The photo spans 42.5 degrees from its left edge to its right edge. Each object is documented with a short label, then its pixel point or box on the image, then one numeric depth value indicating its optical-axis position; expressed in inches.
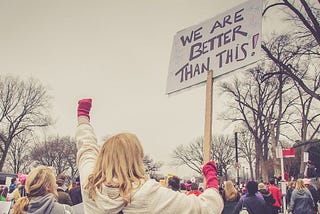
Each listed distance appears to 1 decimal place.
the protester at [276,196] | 418.0
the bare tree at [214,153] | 2711.6
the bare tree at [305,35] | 684.7
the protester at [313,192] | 556.4
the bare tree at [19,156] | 1798.5
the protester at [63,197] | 254.1
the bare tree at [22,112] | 1592.0
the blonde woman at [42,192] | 144.9
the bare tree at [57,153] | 2479.2
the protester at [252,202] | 326.6
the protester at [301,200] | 444.8
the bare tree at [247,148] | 2000.5
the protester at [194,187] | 345.8
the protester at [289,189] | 669.9
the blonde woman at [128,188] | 80.6
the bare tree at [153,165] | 3277.6
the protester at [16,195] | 239.3
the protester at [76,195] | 334.8
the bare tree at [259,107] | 1218.6
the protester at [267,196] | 400.2
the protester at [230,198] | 369.8
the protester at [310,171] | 657.0
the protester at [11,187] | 595.3
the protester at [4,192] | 524.3
